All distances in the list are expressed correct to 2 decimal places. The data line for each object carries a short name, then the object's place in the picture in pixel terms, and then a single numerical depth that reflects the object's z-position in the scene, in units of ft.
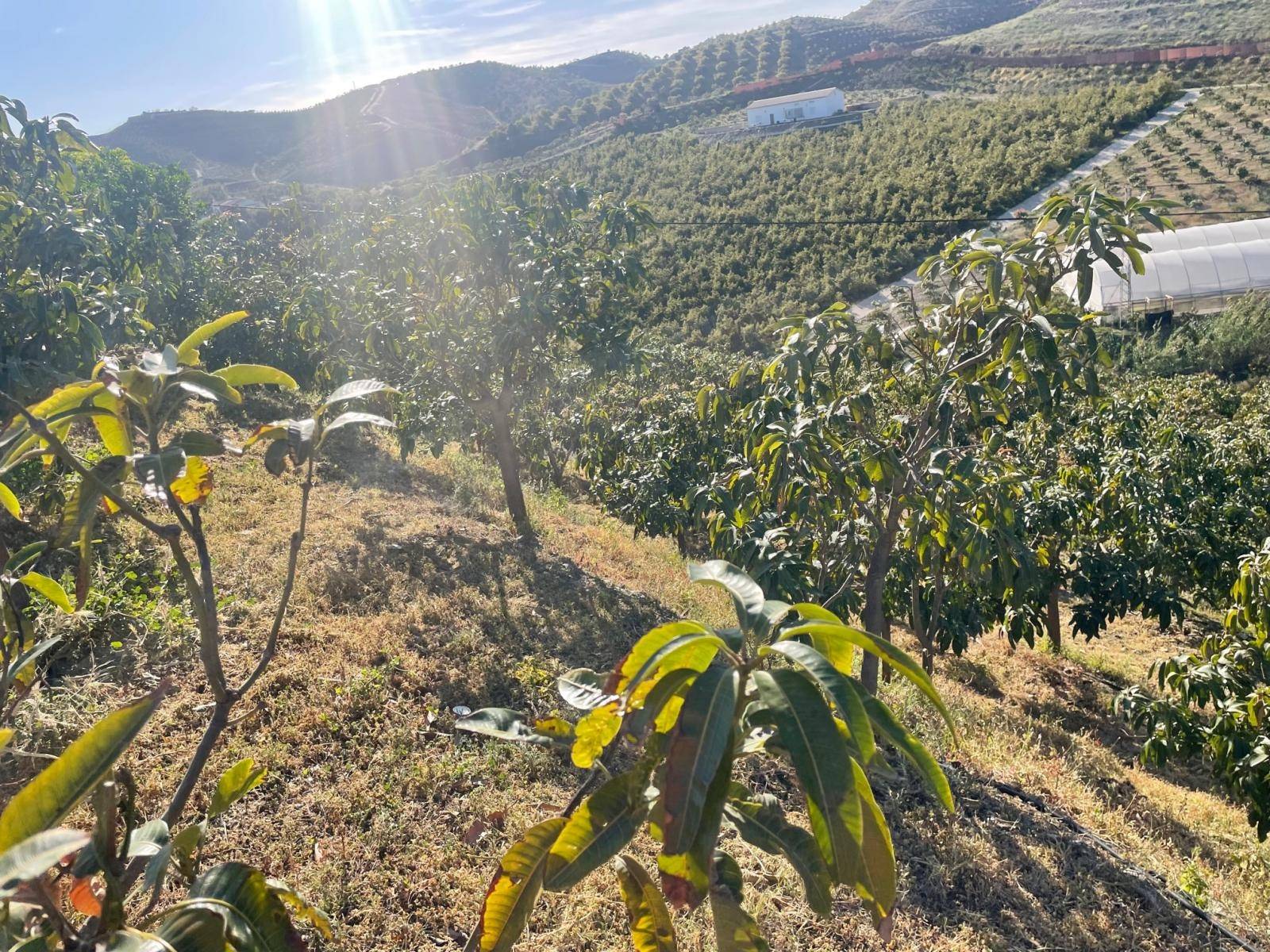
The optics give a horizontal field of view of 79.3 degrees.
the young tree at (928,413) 10.18
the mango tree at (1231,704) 10.64
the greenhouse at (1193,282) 67.00
